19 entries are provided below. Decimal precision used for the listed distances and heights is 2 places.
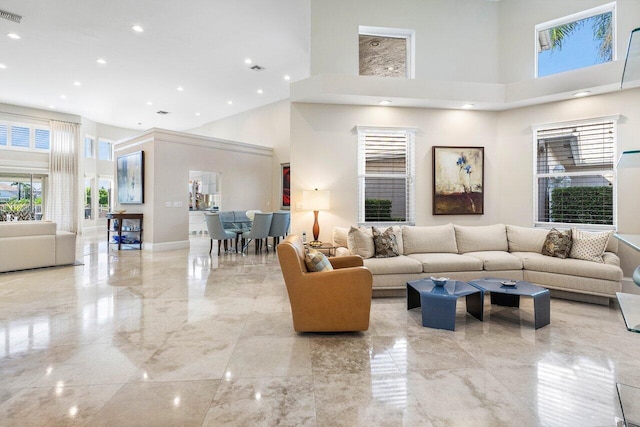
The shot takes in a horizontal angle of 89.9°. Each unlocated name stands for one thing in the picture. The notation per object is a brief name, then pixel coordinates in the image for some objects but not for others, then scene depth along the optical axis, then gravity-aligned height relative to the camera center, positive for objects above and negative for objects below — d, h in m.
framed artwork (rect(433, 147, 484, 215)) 5.49 +0.54
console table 8.15 -0.40
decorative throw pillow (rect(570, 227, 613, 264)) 4.18 -0.45
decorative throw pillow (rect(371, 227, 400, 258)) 4.46 -0.46
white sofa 5.36 -0.61
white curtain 10.98 +1.18
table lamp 4.95 +0.18
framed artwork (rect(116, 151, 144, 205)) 8.22 +0.90
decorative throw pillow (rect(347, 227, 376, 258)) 4.43 -0.45
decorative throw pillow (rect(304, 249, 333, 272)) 3.10 -0.49
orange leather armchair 2.96 -0.77
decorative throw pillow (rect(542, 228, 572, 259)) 4.35 -0.44
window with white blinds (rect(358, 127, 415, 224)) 5.45 +0.59
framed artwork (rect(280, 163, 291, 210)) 10.12 +0.78
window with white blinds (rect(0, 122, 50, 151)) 10.21 +2.46
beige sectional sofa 3.97 -0.66
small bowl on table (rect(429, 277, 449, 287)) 3.37 -0.73
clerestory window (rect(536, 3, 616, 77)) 4.73 +2.65
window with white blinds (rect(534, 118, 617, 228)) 4.76 +0.59
